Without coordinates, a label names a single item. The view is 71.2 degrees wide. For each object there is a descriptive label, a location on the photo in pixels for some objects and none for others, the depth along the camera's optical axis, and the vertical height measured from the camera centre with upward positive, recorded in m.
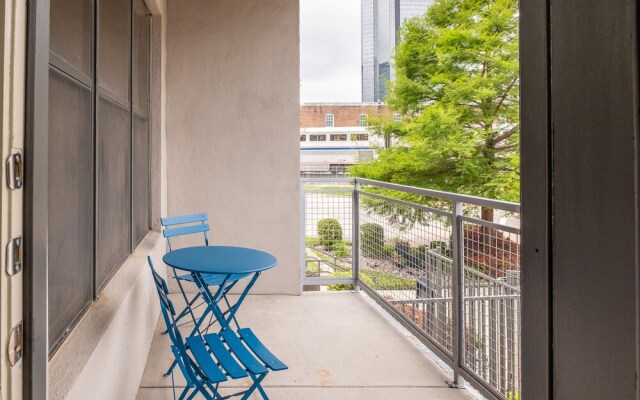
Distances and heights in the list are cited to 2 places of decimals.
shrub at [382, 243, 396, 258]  3.54 -0.40
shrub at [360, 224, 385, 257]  3.83 -0.35
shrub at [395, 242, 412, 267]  3.23 -0.38
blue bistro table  2.44 -0.36
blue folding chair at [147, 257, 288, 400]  1.89 -0.71
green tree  11.16 +2.62
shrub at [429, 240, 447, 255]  2.71 -0.28
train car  13.25 +1.82
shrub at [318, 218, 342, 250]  4.55 -0.33
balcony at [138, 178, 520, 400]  2.27 -0.81
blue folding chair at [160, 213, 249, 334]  2.96 -0.22
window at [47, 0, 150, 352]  1.44 +0.21
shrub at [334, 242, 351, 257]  4.53 -0.47
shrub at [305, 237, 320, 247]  4.55 -0.40
